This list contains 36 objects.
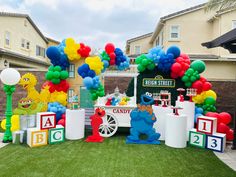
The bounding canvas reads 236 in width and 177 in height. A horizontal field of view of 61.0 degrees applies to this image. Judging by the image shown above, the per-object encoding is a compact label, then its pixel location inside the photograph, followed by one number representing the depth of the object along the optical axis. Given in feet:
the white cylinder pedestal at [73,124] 18.85
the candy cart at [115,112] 20.53
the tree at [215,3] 18.41
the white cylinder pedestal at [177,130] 16.94
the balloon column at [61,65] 22.29
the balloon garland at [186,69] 21.86
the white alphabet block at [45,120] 17.21
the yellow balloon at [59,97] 22.46
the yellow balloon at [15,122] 18.67
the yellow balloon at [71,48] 22.50
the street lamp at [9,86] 17.26
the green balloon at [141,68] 23.13
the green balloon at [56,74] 22.34
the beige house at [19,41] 37.83
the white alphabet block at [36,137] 16.53
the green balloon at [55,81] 22.61
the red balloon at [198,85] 21.76
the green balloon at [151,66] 22.88
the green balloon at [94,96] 21.47
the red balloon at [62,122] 20.13
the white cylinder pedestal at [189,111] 19.17
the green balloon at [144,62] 22.57
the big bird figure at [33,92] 20.72
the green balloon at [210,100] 21.68
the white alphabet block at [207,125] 16.88
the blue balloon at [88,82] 20.27
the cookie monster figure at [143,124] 18.22
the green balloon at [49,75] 22.38
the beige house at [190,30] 41.01
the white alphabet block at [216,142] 16.31
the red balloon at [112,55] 22.47
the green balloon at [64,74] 22.75
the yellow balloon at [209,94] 21.98
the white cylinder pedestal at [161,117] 18.98
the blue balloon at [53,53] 21.76
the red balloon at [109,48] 22.41
